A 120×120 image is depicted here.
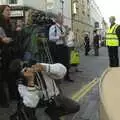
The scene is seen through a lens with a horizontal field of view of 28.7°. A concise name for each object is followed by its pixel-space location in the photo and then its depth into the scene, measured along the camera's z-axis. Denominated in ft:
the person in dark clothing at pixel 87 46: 51.42
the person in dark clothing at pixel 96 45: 49.94
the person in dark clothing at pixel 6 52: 14.98
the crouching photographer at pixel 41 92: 8.87
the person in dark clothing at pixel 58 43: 19.50
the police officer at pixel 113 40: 22.48
